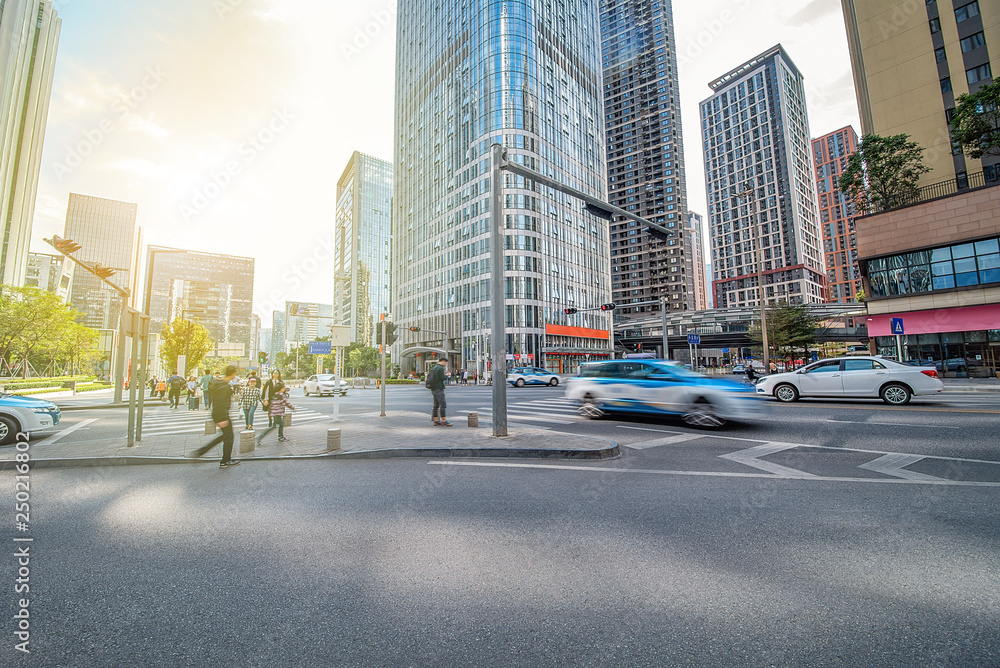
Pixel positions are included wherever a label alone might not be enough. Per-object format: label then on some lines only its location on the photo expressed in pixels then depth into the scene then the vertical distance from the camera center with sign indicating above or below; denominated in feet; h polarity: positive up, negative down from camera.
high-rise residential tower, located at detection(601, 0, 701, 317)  363.76 +203.94
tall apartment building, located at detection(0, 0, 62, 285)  155.27 +116.77
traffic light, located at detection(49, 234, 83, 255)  29.84 +9.99
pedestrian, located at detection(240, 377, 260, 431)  36.24 -2.18
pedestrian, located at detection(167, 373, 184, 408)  68.64 -1.72
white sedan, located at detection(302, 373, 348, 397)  102.96 -2.67
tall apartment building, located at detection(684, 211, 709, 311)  592.60 +142.52
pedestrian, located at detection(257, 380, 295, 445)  32.14 -2.29
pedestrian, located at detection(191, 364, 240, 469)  23.62 -2.03
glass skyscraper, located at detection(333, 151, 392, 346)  401.08 +143.85
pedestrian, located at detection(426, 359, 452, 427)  36.27 -1.13
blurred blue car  32.83 -2.03
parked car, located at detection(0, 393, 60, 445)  29.37 -2.73
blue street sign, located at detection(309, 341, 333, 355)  60.85 +4.15
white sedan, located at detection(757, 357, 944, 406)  40.29 -1.52
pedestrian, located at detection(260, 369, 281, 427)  33.78 -1.07
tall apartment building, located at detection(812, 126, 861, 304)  404.16 +152.31
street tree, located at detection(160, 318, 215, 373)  140.36 +13.24
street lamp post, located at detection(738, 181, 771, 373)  71.92 +15.42
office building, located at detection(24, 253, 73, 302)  244.83 +67.18
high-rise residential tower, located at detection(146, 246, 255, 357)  387.96 +91.51
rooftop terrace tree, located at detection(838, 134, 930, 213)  87.81 +43.35
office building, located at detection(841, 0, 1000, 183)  88.02 +69.58
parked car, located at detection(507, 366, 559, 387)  110.83 -1.74
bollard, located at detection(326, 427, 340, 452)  26.57 -4.25
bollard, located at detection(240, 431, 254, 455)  26.90 -4.43
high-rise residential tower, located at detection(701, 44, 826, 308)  349.82 +171.70
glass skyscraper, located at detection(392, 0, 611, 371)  184.24 +99.95
